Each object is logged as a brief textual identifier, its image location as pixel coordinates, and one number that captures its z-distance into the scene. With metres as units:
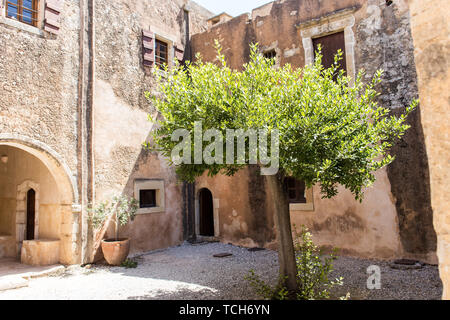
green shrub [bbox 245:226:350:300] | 5.09
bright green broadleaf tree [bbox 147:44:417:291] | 4.93
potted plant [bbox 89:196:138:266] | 8.05
